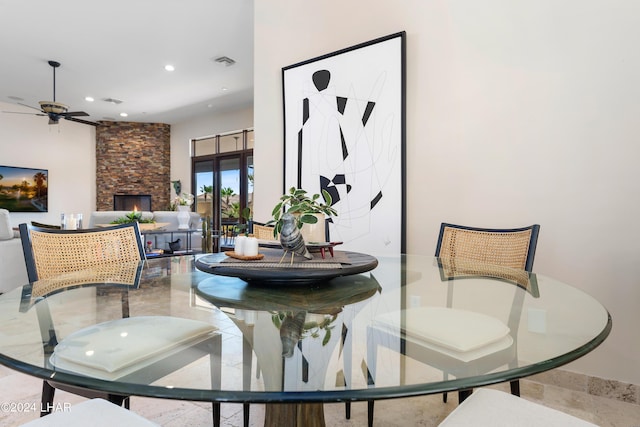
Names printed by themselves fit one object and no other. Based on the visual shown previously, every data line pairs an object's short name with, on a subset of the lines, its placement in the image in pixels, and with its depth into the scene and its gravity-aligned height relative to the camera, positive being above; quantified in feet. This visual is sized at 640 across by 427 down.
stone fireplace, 28.86 +3.32
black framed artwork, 7.78 +1.62
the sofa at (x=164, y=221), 17.88 -1.10
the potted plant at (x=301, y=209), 3.94 -0.06
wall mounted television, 24.26 +0.91
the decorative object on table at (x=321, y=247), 4.24 -0.53
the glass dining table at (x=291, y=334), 1.61 -0.82
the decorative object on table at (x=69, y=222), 10.23 -0.59
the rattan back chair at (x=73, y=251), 4.22 -0.67
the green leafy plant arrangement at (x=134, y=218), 15.26 -0.72
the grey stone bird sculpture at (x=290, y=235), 3.72 -0.33
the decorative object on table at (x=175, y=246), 17.30 -2.14
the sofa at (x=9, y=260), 10.68 -1.80
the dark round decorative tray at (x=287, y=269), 3.23 -0.64
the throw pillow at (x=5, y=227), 11.01 -0.80
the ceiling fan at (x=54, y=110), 17.53 +4.72
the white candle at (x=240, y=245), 4.08 -0.49
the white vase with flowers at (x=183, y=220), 18.44 -0.90
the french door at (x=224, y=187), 25.55 +1.29
